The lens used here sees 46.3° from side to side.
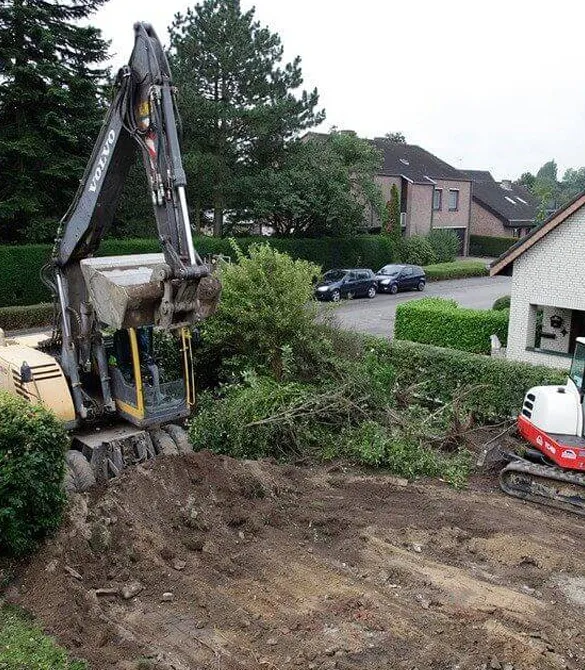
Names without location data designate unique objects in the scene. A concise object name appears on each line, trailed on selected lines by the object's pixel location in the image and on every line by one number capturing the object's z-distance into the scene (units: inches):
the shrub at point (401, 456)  464.1
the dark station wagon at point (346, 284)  1272.1
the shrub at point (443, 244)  1871.3
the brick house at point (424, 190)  1910.7
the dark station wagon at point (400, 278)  1423.4
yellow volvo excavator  370.9
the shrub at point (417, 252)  1796.3
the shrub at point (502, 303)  979.9
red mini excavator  418.3
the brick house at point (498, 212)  2242.9
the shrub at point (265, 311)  545.3
